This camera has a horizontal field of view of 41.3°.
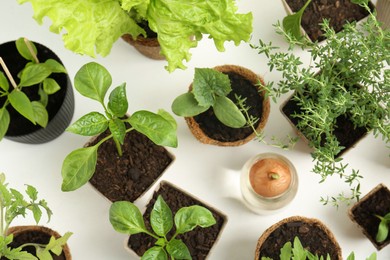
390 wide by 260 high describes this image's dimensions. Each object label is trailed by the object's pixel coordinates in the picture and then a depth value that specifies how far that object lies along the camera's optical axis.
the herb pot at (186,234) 1.10
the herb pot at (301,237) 1.09
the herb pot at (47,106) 1.10
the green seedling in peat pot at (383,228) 1.05
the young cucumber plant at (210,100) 1.03
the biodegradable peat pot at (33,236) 1.05
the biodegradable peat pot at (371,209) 1.12
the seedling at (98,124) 0.89
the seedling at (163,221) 0.93
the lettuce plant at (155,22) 0.90
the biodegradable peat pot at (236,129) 1.12
